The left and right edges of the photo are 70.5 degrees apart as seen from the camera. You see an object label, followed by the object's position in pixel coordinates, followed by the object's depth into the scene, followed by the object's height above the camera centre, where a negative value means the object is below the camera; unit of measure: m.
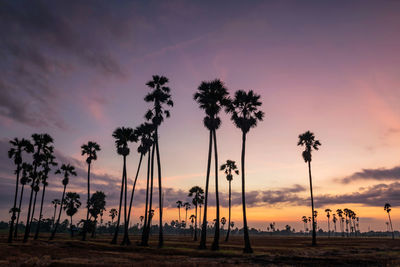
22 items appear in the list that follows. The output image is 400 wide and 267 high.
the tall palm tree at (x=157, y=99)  49.01 +18.32
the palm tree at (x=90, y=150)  66.75 +12.42
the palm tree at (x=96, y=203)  95.62 +0.63
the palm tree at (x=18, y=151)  53.88 +9.65
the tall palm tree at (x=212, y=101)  43.41 +16.01
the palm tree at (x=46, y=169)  65.94 +7.80
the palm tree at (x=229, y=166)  78.90 +11.43
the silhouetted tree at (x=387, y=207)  155.25 +3.25
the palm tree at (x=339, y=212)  184.12 -0.16
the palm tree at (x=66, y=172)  74.31 +8.31
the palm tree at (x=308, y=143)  62.61 +14.82
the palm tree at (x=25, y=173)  63.58 +6.45
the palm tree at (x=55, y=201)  119.14 +0.60
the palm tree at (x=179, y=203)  134.49 +1.85
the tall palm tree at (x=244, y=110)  42.00 +14.39
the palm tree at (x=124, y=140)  55.97 +13.01
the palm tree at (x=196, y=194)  87.75 +4.13
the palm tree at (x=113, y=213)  161.99 -4.39
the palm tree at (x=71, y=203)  94.75 +0.29
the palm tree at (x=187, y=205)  144.40 +1.13
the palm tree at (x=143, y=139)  55.50 +13.49
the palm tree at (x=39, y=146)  54.66 +10.94
